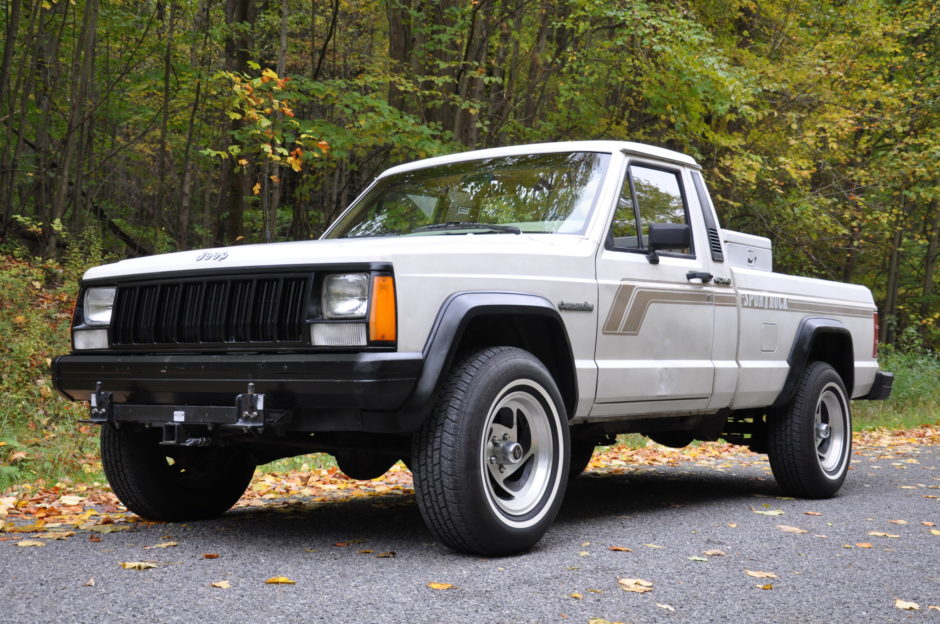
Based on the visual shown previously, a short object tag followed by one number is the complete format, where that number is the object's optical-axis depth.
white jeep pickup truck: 4.10
